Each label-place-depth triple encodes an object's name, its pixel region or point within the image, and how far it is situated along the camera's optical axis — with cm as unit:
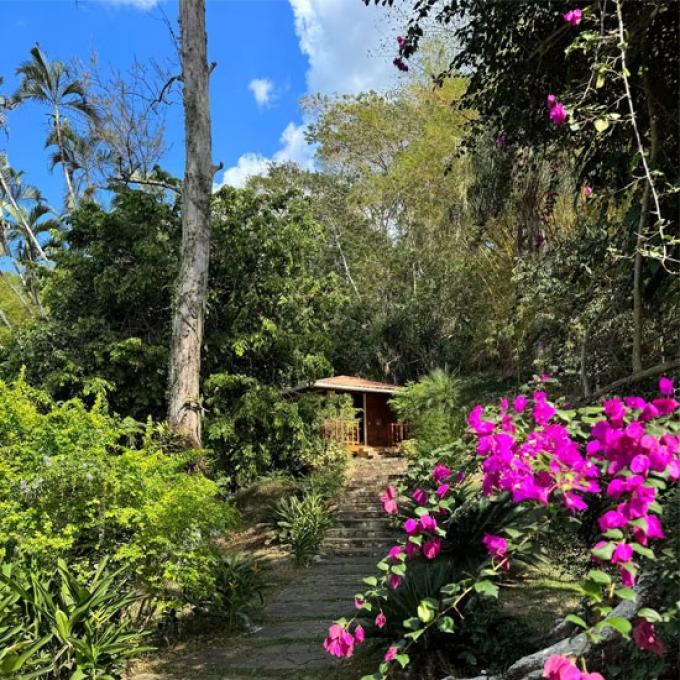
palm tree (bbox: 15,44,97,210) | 1959
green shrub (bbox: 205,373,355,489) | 1169
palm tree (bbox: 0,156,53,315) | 2189
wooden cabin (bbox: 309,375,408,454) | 1885
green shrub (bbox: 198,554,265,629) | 611
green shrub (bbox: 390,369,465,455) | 1303
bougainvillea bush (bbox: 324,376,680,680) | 158
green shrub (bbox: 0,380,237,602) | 454
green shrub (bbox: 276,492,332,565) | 977
